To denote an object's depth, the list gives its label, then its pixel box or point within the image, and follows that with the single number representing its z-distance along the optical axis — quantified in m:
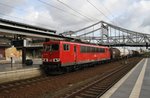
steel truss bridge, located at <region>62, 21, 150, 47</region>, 61.13
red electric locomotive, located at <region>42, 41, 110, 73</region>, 10.77
